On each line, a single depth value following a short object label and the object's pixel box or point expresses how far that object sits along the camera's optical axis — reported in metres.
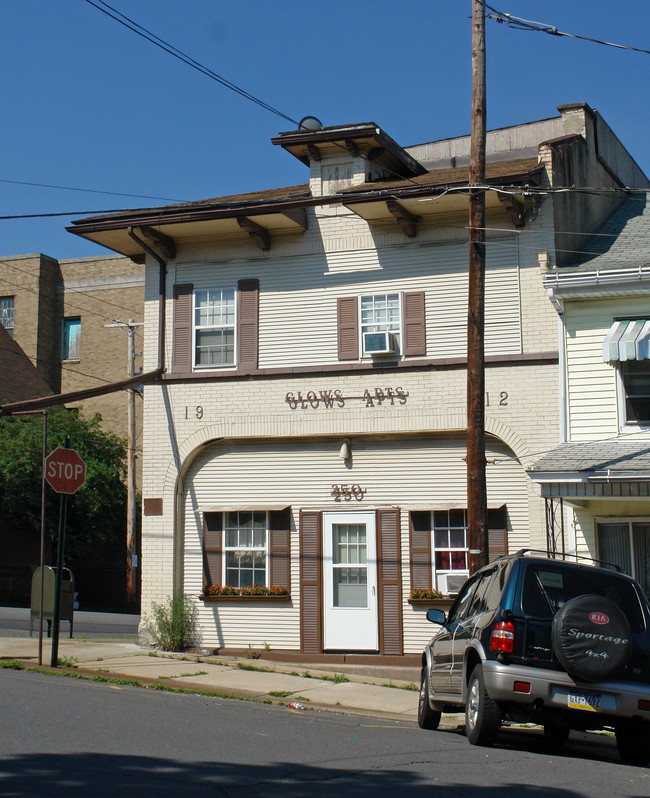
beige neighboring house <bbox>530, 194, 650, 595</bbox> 14.76
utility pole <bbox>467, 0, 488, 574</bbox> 12.42
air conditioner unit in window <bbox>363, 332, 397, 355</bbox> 16.72
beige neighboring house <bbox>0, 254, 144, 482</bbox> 36.53
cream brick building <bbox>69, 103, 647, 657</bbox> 16.33
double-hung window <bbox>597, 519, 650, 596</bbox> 14.71
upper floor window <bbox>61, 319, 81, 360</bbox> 37.78
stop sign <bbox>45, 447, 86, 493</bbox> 13.46
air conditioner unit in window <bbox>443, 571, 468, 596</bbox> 15.89
